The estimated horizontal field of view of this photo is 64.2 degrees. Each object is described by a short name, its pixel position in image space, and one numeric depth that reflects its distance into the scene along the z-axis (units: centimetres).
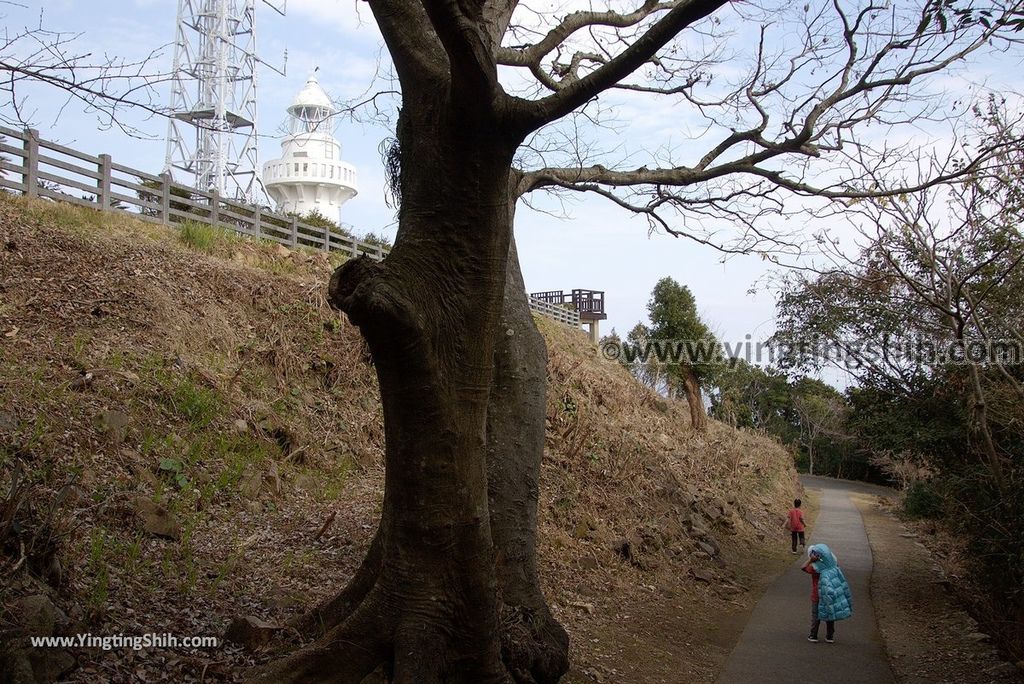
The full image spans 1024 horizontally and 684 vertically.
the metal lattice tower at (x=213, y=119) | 2576
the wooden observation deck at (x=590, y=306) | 3816
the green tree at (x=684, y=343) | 2681
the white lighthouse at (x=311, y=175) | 3881
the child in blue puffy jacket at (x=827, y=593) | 1005
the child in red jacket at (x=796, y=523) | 1767
